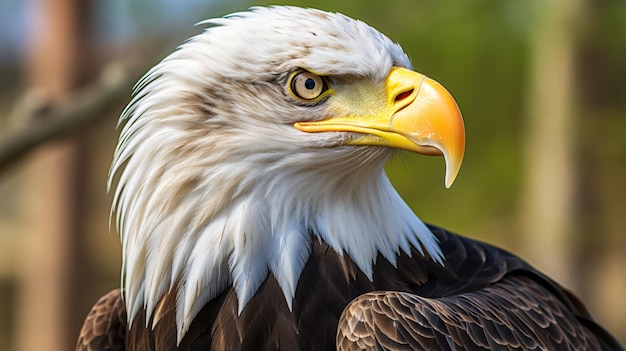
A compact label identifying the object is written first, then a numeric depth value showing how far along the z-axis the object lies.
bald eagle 5.38
